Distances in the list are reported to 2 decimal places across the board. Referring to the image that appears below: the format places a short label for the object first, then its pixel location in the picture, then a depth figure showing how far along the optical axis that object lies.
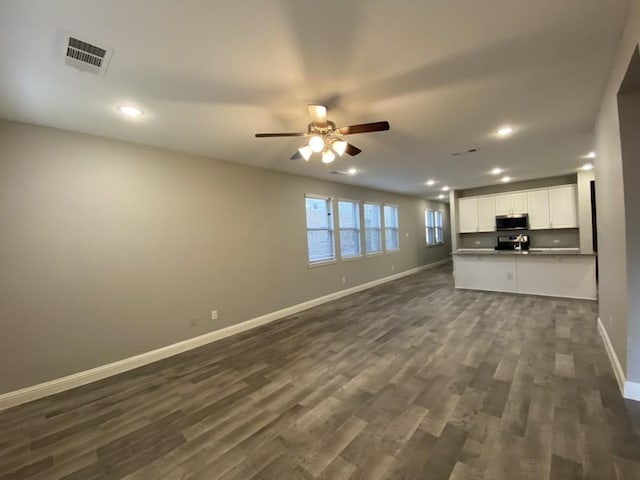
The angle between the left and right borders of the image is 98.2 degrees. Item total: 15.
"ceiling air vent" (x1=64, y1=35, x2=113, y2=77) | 1.71
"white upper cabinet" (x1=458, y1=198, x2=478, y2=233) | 7.57
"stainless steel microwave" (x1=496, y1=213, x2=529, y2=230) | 6.81
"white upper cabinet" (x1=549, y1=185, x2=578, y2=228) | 6.24
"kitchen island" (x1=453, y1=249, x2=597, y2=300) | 5.19
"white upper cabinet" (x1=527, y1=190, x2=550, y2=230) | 6.57
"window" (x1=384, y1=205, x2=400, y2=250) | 8.14
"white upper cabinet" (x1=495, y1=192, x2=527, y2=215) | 6.85
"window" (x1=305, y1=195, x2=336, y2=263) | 5.77
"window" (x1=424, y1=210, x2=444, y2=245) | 10.41
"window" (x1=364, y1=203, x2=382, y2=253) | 7.38
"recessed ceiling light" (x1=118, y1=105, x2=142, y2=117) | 2.49
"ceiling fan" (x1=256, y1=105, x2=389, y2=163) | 2.37
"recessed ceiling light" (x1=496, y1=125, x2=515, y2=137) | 3.36
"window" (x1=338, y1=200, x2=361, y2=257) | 6.55
